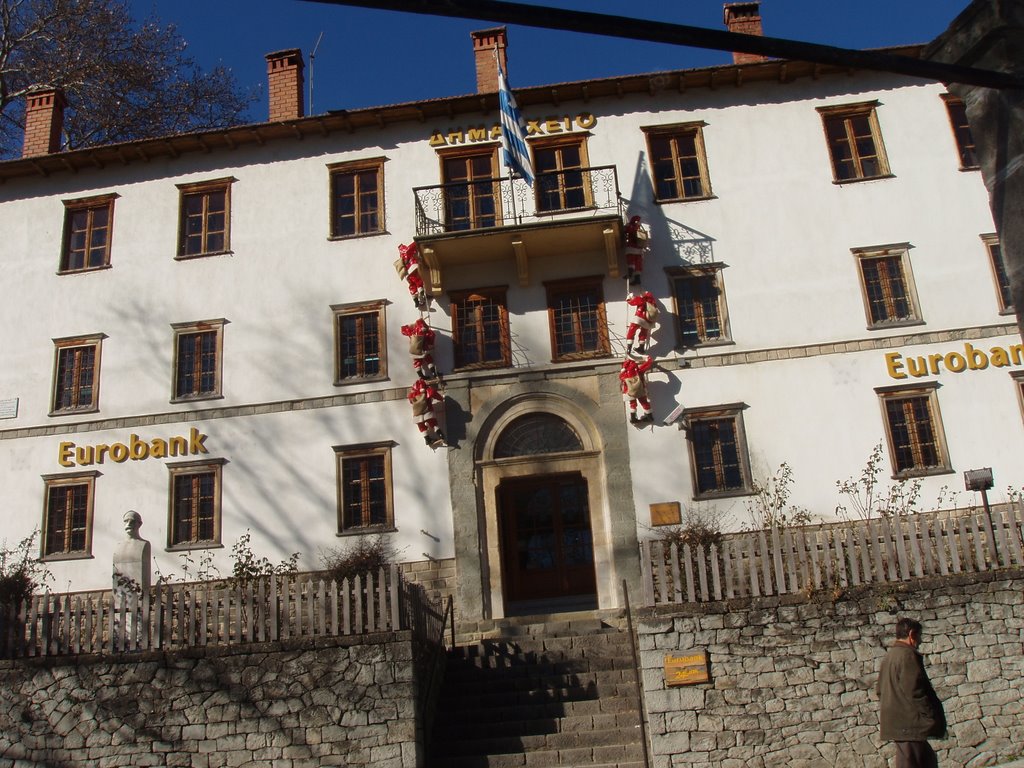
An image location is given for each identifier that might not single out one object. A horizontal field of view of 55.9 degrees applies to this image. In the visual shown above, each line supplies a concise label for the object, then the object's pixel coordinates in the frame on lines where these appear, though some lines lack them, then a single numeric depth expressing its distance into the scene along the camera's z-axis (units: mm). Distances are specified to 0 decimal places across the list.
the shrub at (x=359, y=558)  17031
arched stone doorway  17750
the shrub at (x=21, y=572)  16891
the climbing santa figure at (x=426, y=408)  17734
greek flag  17297
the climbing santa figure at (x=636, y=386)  17531
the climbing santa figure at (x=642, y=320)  17688
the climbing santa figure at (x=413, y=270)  18328
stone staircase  11703
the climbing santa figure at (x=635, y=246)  18188
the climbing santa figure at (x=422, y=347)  17906
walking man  7535
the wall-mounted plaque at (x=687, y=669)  11281
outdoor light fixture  14055
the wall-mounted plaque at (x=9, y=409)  19375
